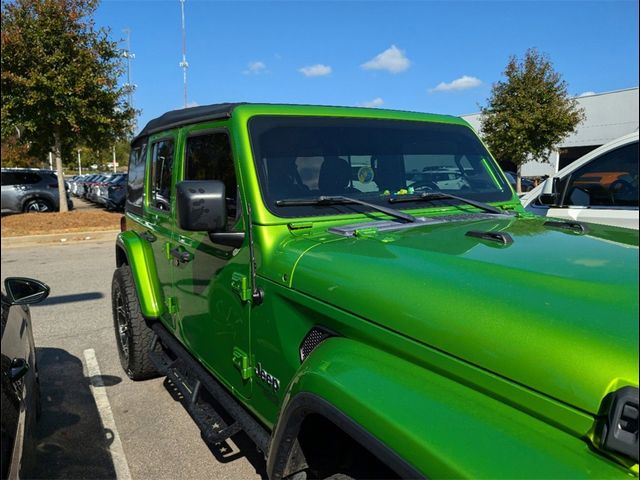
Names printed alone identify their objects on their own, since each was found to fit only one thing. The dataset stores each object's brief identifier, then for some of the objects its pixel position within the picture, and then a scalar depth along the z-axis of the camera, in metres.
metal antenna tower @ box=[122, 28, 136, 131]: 13.59
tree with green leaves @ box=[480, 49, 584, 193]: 17.61
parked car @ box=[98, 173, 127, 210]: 18.05
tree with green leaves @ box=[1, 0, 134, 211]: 11.67
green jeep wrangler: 1.12
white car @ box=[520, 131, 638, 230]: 4.45
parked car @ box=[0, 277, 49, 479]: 1.78
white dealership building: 24.97
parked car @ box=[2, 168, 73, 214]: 16.23
